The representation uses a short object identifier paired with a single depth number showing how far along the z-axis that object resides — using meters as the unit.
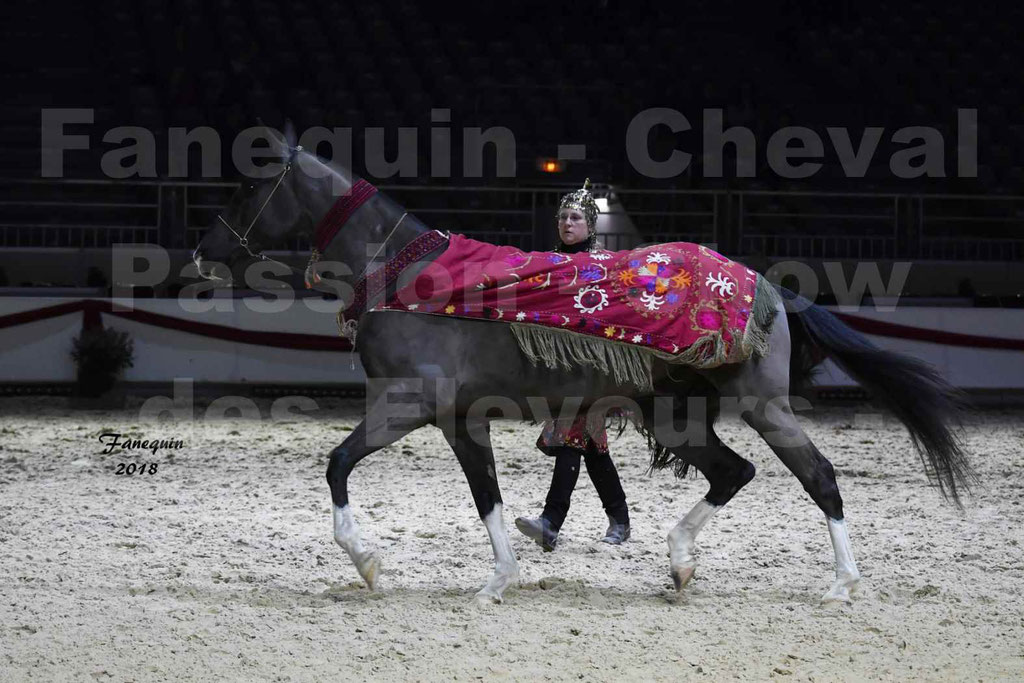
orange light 22.59
